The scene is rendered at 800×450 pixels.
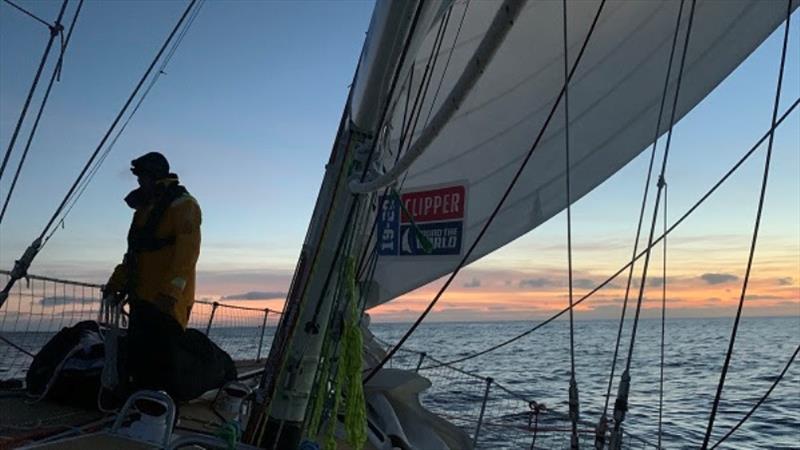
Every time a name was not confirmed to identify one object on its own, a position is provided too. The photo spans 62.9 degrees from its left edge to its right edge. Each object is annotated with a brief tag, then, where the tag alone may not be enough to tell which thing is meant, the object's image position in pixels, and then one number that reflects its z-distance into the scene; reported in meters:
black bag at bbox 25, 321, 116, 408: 4.38
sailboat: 3.24
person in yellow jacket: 3.95
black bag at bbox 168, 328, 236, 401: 4.09
